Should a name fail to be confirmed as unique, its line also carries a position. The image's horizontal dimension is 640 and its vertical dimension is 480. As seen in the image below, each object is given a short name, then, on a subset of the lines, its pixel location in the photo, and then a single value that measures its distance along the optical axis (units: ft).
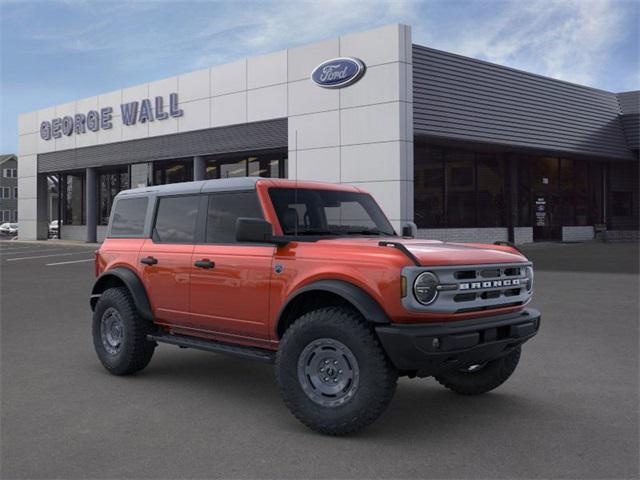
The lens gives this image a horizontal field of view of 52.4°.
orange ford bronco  14.33
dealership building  71.82
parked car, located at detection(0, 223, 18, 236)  188.24
